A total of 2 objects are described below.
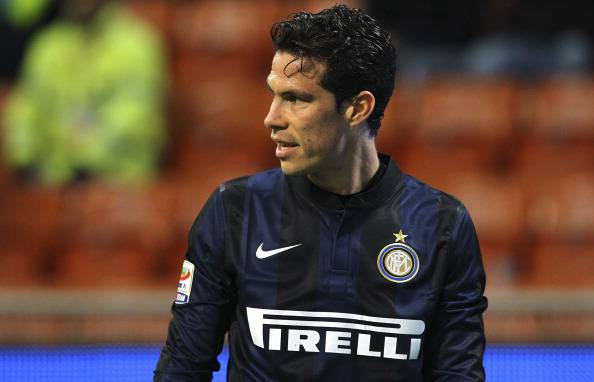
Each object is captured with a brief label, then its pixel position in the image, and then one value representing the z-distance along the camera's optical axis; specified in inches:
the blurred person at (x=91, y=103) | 751.5
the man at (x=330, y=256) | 466.9
